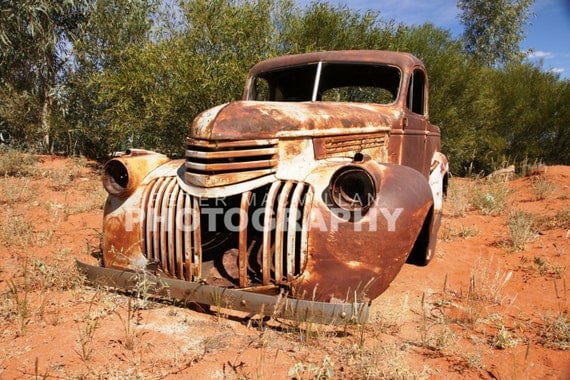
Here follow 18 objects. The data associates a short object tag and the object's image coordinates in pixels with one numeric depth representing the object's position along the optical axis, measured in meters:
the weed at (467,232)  5.23
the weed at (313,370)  2.04
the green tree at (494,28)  20.83
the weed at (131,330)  2.33
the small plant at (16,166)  8.80
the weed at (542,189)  7.51
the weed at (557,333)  2.58
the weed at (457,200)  6.35
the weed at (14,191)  6.37
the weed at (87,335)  2.21
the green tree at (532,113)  13.73
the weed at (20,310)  2.48
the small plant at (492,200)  6.41
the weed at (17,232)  4.37
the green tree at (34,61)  11.52
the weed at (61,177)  8.01
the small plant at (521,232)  4.66
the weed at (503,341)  2.53
